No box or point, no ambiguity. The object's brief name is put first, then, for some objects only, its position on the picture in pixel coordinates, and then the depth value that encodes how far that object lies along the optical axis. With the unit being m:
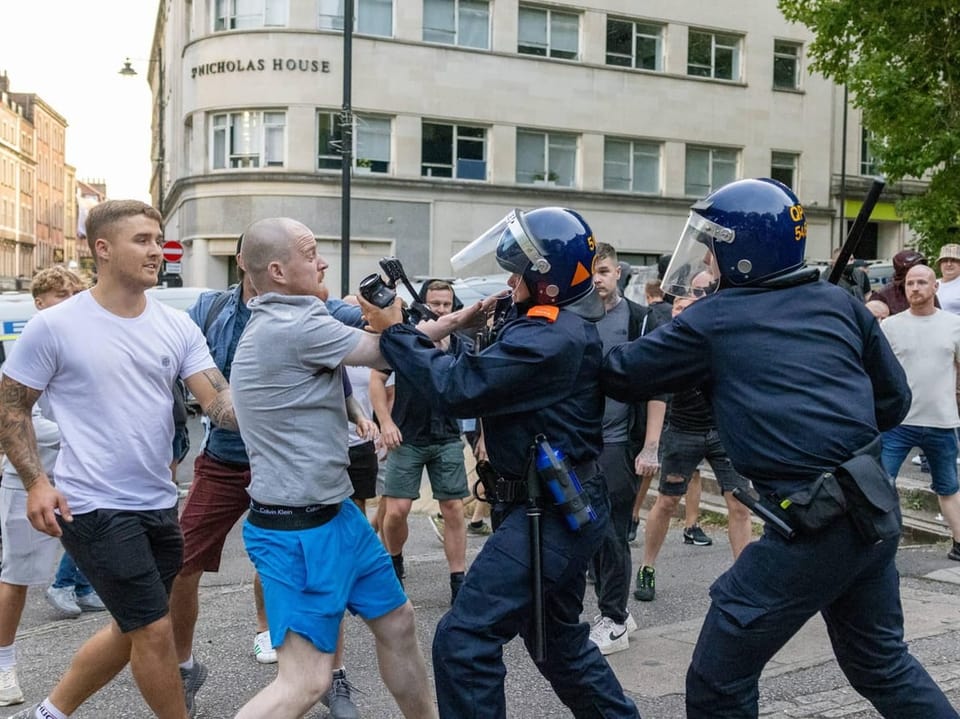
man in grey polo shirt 3.47
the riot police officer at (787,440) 3.11
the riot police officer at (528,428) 3.31
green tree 17.38
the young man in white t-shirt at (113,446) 3.73
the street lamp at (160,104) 30.00
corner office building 27.22
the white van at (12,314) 11.30
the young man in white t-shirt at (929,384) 7.27
